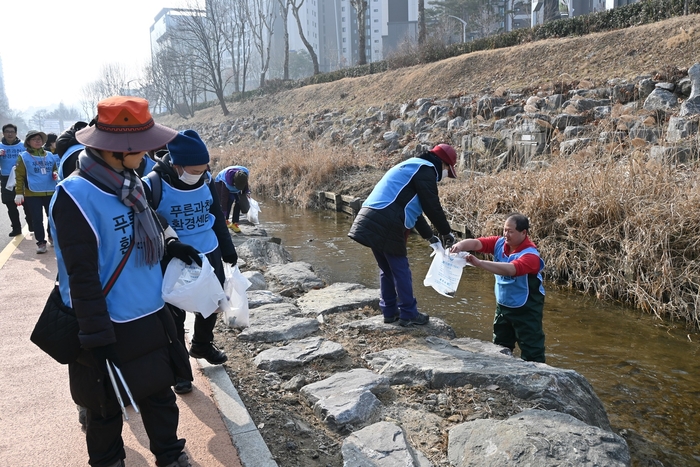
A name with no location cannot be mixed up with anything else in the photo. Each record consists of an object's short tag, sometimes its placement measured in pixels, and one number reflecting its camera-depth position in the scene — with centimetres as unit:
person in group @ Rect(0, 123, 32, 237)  843
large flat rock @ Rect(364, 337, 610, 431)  345
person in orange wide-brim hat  222
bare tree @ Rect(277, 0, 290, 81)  3828
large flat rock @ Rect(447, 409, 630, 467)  263
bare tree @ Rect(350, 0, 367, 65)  3106
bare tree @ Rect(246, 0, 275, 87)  4355
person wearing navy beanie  340
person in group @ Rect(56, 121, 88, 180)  351
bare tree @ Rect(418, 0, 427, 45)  2794
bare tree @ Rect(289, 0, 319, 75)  3466
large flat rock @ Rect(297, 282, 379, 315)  571
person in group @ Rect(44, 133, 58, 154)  839
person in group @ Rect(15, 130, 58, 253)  759
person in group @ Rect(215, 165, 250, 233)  811
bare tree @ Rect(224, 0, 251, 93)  4472
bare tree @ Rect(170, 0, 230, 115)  4094
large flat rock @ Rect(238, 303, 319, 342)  481
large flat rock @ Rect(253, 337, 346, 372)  419
